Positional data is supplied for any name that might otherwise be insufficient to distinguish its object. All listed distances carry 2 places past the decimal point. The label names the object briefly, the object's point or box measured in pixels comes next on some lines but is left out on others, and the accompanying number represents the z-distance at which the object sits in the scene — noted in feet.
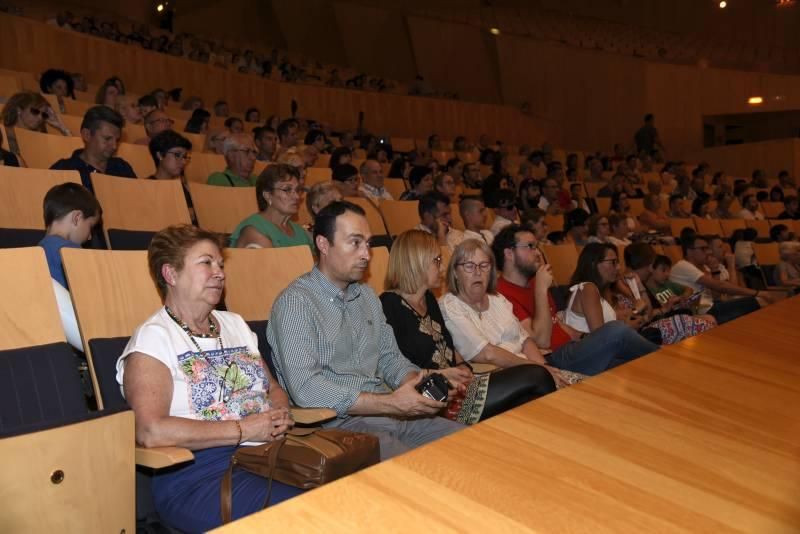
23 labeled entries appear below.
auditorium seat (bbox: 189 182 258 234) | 11.19
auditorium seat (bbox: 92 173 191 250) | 9.68
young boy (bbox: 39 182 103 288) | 7.73
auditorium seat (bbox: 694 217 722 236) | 20.83
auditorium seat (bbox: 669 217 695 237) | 20.29
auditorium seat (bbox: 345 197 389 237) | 13.34
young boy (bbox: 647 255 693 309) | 13.71
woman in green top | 9.95
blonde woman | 7.30
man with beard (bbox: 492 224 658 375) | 9.53
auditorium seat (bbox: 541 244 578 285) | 12.96
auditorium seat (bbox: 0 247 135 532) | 4.34
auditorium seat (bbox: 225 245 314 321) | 7.59
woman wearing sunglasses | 11.91
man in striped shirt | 6.56
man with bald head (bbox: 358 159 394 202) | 15.80
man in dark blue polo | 10.83
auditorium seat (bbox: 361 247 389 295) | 9.02
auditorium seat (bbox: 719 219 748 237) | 21.25
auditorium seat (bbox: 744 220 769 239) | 21.63
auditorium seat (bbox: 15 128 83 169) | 11.48
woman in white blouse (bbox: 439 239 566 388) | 8.70
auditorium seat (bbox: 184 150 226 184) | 13.65
